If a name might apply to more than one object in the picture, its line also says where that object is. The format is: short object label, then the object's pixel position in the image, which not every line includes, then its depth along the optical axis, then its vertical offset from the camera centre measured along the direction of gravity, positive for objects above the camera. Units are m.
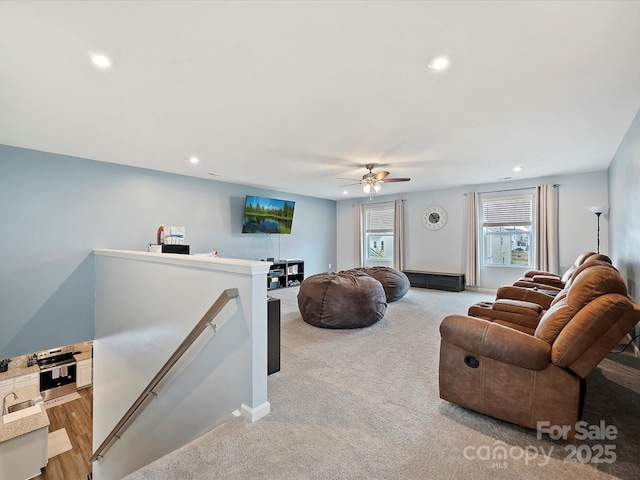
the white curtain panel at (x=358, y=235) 8.99 +0.21
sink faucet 4.65 -2.66
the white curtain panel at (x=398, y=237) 8.09 +0.14
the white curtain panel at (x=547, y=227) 5.91 +0.31
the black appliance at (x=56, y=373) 5.56 -2.58
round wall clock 7.49 +0.64
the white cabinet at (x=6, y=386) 4.88 -2.47
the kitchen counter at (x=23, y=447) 4.11 -2.98
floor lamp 4.81 +0.56
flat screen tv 6.83 +0.65
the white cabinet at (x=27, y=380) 5.11 -2.48
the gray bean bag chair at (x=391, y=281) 5.72 -0.78
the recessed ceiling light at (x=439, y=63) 2.03 +1.28
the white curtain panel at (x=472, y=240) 6.87 +0.04
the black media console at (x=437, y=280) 6.87 -0.93
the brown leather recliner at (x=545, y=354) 1.64 -0.69
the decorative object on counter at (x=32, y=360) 5.39 -2.24
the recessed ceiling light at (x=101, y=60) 2.01 +1.27
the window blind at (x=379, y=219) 8.56 +0.69
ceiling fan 4.90 +1.07
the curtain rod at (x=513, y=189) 5.94 +1.18
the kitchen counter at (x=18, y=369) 5.01 -2.30
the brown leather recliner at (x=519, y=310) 2.72 -0.69
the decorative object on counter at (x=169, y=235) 4.74 +0.10
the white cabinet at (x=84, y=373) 5.85 -2.68
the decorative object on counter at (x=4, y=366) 5.01 -2.19
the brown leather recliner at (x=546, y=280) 4.03 -0.58
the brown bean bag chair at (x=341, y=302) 4.11 -0.87
